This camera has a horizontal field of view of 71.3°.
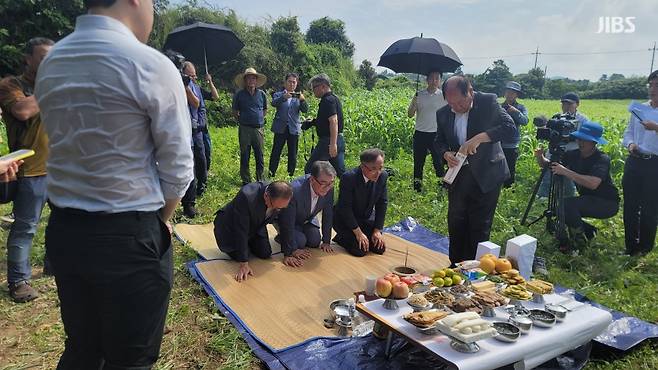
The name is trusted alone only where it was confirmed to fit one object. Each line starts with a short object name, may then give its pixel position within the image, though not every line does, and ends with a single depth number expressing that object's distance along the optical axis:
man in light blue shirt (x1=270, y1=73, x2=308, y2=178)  7.09
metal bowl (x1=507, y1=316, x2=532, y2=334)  2.39
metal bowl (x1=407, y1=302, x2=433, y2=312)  2.53
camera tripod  4.72
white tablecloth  2.17
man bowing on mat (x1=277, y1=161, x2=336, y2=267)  4.12
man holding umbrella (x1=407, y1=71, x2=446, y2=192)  6.68
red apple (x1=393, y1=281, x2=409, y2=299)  2.70
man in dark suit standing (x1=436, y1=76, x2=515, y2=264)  3.73
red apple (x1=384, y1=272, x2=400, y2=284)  2.77
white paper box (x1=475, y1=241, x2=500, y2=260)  3.41
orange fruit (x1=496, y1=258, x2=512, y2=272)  3.12
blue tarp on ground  2.76
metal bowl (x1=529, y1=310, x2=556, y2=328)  2.47
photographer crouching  4.60
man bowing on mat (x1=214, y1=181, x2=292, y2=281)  3.78
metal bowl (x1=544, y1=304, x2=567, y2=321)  2.55
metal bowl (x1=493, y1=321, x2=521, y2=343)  2.29
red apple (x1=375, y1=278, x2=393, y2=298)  2.68
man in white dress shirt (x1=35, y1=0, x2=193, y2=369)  1.32
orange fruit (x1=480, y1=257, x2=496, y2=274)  3.11
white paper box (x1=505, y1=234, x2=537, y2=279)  3.30
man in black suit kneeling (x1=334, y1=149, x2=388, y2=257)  4.47
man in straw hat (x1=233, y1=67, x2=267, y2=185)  6.62
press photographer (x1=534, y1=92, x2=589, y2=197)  5.31
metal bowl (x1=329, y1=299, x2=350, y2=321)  3.19
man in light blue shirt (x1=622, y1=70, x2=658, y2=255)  4.31
